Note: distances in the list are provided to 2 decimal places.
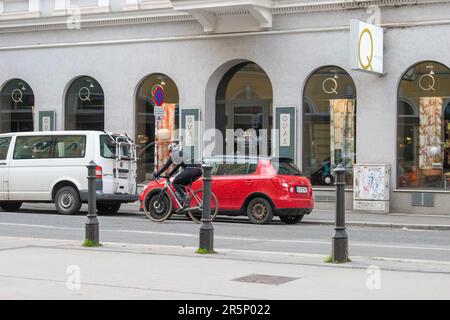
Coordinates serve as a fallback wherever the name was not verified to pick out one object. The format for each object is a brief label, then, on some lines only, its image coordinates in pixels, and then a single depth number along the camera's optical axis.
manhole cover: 8.92
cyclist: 17.67
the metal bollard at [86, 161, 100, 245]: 12.26
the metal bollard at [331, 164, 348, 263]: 10.54
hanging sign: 20.86
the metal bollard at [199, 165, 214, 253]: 11.59
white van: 20.23
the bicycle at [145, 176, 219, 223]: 17.73
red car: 18.42
